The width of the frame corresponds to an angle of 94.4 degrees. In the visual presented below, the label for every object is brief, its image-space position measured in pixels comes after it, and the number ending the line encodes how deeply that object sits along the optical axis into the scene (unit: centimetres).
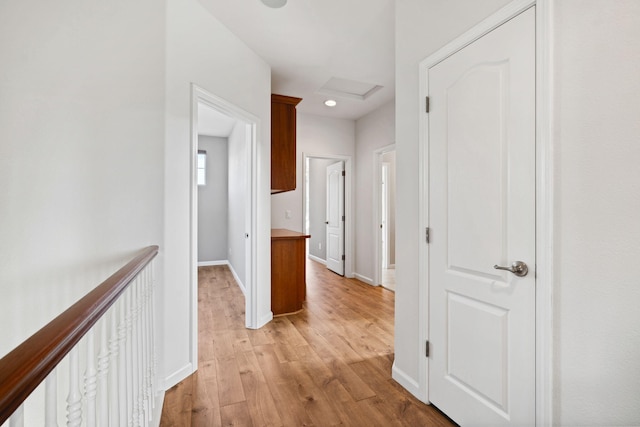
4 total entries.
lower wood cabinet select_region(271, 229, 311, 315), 333
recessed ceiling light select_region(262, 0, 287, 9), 218
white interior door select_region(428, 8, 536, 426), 129
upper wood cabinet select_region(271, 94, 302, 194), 345
